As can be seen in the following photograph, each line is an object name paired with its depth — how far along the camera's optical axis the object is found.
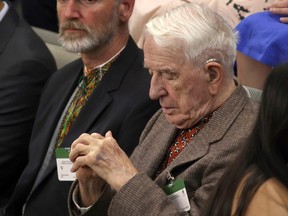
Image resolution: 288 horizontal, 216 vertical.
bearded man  6.17
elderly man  5.06
